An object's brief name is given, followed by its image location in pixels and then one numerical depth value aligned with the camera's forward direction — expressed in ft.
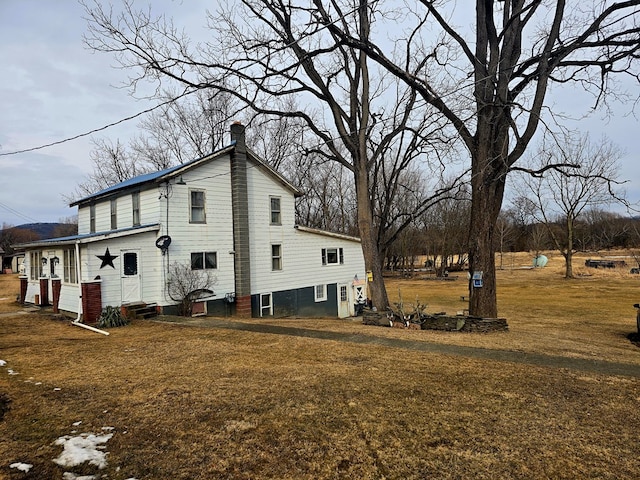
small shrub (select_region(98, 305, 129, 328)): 38.63
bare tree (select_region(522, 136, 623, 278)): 121.60
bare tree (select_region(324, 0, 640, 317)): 36.70
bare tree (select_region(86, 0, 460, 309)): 45.47
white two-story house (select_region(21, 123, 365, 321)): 44.06
